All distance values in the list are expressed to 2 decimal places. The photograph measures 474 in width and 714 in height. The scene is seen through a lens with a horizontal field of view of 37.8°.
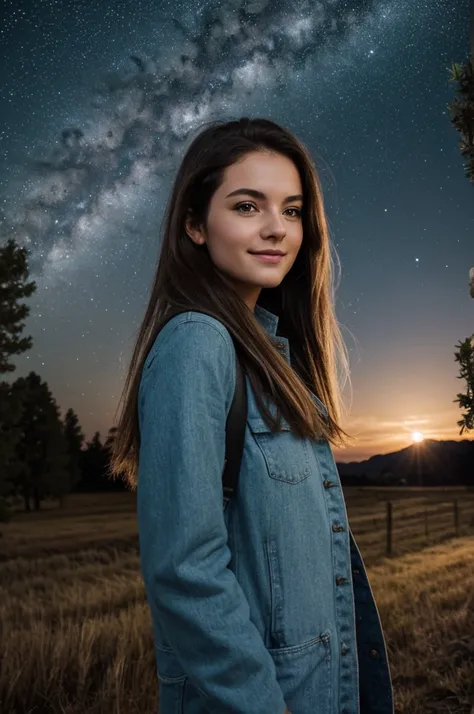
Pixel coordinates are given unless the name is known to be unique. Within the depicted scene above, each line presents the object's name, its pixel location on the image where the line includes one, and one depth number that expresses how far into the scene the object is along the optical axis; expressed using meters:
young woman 1.39
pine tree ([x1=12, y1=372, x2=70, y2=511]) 29.19
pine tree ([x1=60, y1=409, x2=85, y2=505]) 30.86
